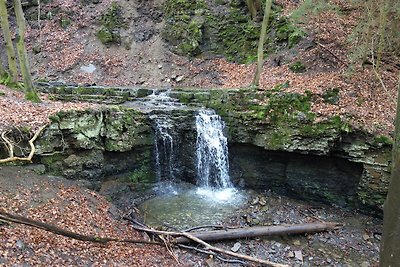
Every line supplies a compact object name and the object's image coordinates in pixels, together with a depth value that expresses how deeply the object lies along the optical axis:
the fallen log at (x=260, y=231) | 8.02
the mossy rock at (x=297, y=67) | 13.66
